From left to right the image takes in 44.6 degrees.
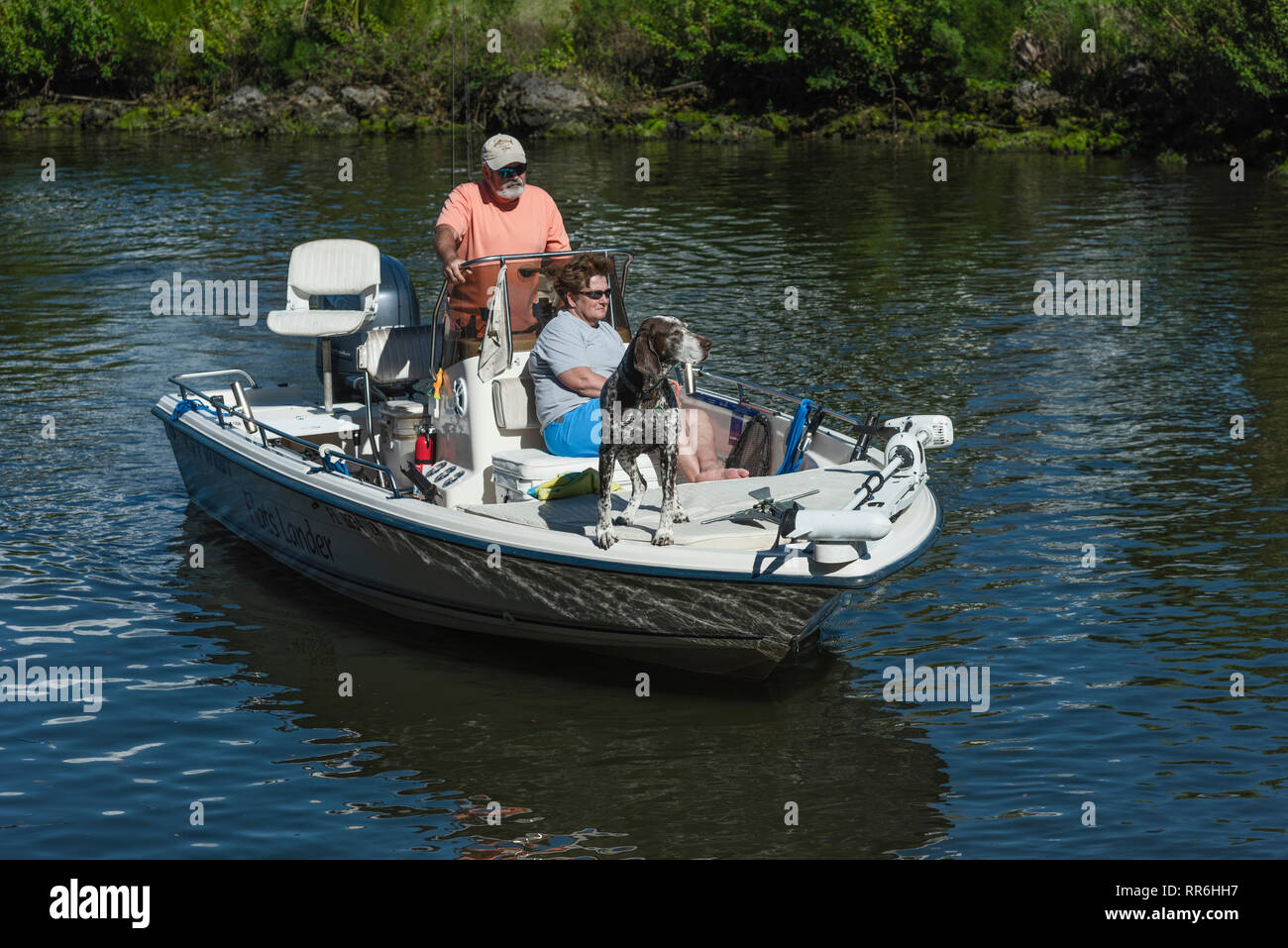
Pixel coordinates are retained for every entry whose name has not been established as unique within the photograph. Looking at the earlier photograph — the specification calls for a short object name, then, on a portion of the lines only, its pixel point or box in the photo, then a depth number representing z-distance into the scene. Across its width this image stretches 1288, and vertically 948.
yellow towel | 8.41
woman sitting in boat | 8.59
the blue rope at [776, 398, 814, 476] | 9.16
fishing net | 9.41
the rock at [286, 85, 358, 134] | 45.84
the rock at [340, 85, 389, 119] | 47.03
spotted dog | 7.15
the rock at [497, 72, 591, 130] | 44.12
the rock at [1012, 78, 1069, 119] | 37.16
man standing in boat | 9.65
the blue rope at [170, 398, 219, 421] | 11.05
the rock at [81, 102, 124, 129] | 48.50
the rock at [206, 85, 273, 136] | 45.31
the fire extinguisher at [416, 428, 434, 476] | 9.38
